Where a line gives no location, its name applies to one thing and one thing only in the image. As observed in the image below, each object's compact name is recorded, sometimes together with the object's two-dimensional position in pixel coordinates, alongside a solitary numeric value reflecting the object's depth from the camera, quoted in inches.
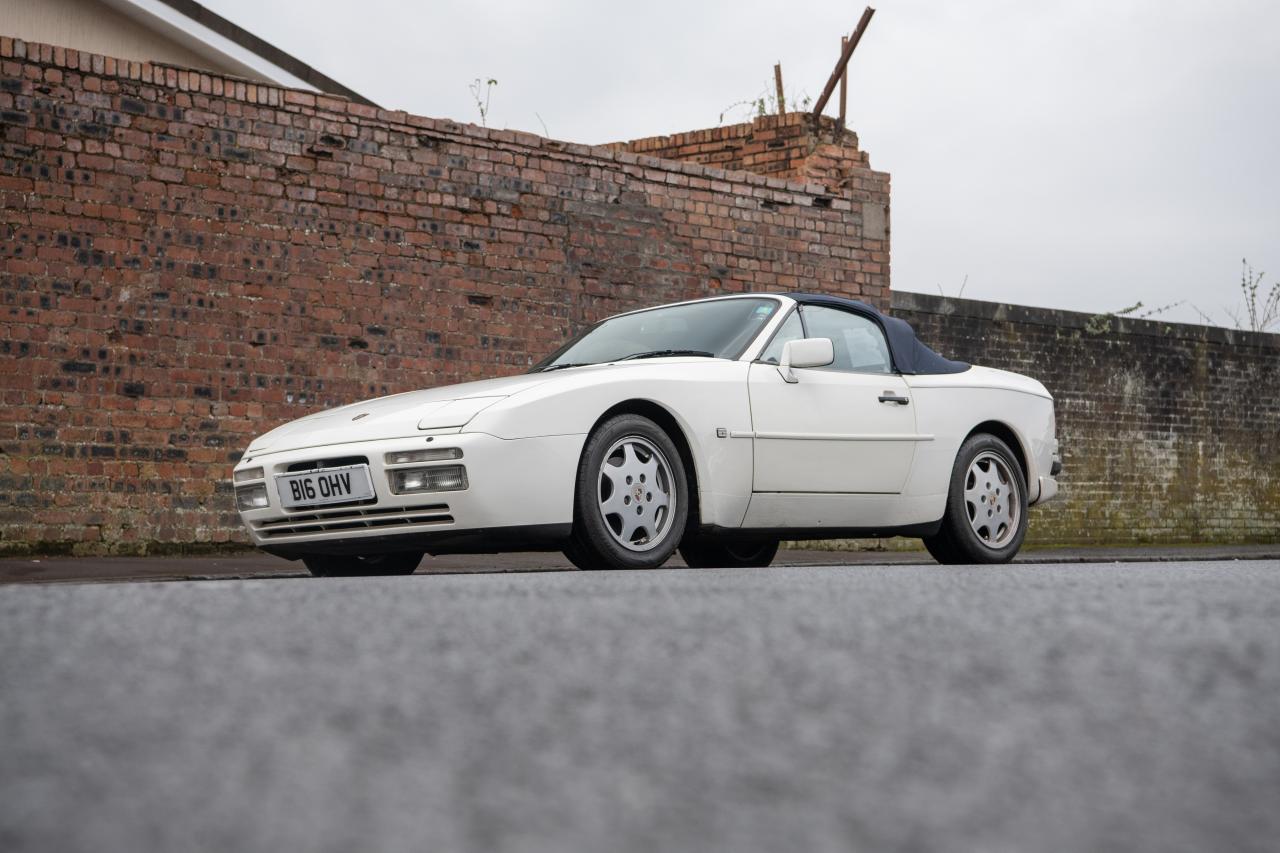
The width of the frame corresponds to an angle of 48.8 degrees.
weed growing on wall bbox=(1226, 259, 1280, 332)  808.9
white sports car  224.5
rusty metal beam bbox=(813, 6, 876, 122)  549.6
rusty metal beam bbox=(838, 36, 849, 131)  556.1
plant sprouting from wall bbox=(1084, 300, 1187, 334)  649.0
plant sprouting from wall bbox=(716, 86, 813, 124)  563.2
